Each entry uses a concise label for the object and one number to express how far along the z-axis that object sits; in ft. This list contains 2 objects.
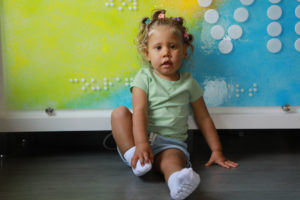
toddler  3.37
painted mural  3.71
